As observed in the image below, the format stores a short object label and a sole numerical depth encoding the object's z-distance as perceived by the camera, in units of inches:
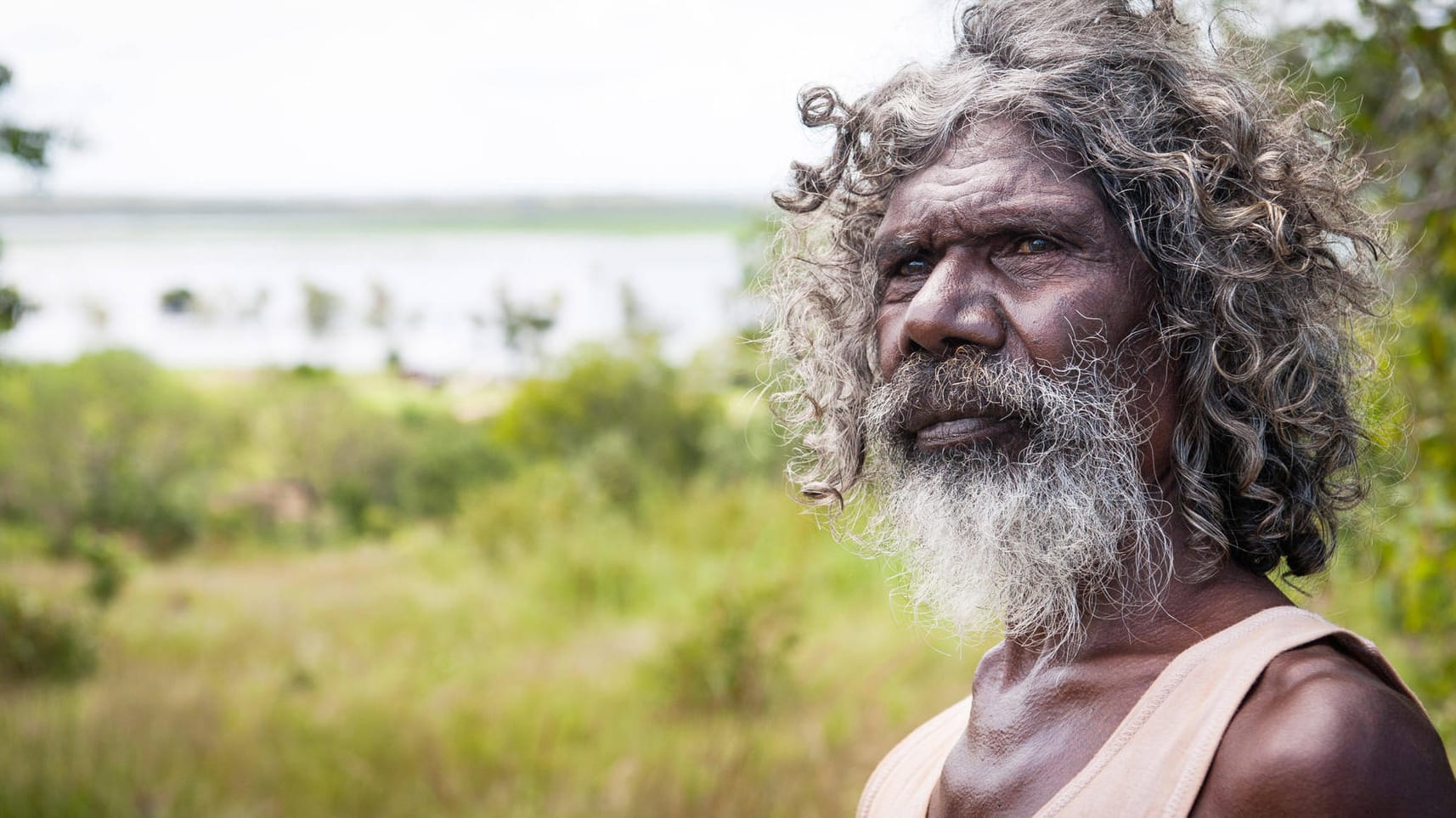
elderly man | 63.9
